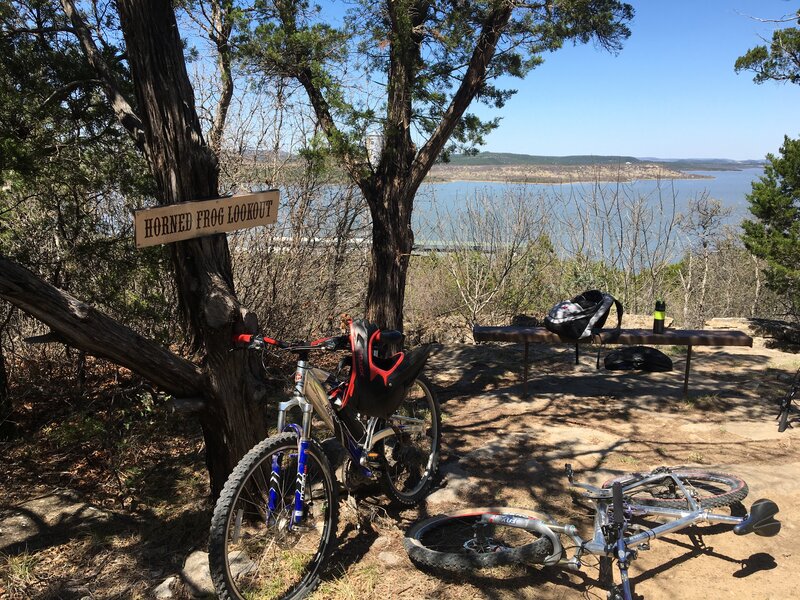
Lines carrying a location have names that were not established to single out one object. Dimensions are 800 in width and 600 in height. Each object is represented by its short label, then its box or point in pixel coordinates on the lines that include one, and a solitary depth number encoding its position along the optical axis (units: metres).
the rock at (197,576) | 2.95
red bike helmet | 3.24
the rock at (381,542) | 3.36
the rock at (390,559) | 3.19
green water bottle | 6.04
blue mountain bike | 2.64
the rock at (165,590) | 2.92
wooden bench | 5.93
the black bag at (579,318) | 5.86
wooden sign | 2.70
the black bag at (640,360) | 7.00
